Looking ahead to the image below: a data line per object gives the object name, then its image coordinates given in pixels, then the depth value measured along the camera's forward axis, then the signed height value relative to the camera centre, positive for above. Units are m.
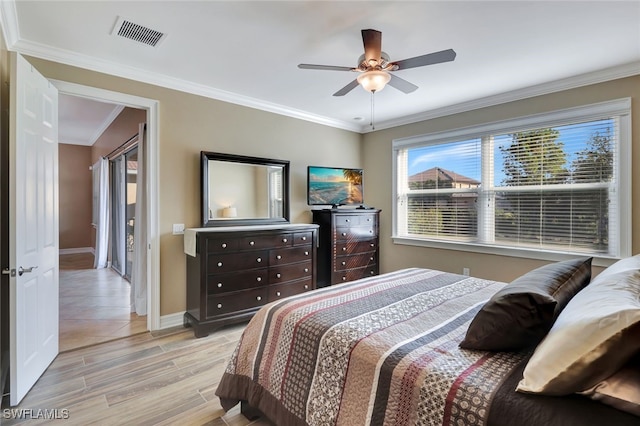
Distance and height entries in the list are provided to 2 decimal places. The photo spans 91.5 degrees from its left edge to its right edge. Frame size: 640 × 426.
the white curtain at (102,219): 6.31 -0.13
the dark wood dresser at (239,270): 3.12 -0.62
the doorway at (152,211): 3.21 +0.02
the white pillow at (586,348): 0.88 -0.40
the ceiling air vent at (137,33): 2.32 +1.40
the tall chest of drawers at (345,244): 4.30 -0.45
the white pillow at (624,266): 1.49 -0.27
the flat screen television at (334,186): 4.51 +0.40
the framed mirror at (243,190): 3.58 +0.29
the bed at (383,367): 0.98 -0.59
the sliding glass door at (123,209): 5.38 +0.08
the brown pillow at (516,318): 1.15 -0.41
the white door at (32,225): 2.03 -0.08
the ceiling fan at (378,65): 2.17 +1.08
